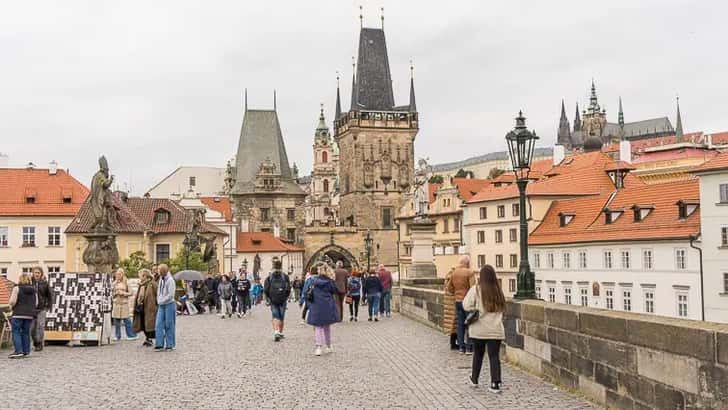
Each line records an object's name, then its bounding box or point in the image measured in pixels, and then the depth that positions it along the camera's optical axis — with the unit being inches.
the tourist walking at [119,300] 692.1
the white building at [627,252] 1534.2
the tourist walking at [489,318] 385.1
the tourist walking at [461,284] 540.1
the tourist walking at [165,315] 607.5
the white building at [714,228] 1432.1
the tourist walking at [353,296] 926.7
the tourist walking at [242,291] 1010.7
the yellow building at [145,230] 2006.6
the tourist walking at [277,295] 662.5
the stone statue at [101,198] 856.3
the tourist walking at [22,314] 562.9
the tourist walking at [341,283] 843.8
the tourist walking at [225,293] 1021.2
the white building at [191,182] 4234.7
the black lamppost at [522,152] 508.1
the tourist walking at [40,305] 593.9
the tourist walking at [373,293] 903.7
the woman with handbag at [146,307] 649.6
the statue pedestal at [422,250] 1103.6
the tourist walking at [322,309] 562.6
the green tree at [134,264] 1743.4
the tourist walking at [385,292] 968.9
